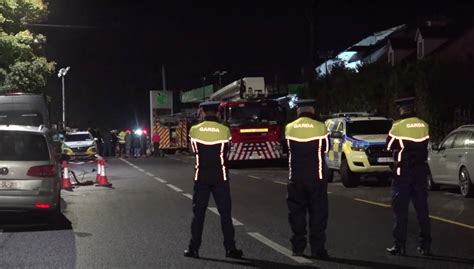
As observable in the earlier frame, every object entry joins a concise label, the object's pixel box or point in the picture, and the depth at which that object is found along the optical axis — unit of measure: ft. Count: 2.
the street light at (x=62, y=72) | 159.41
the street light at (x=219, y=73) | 210.88
